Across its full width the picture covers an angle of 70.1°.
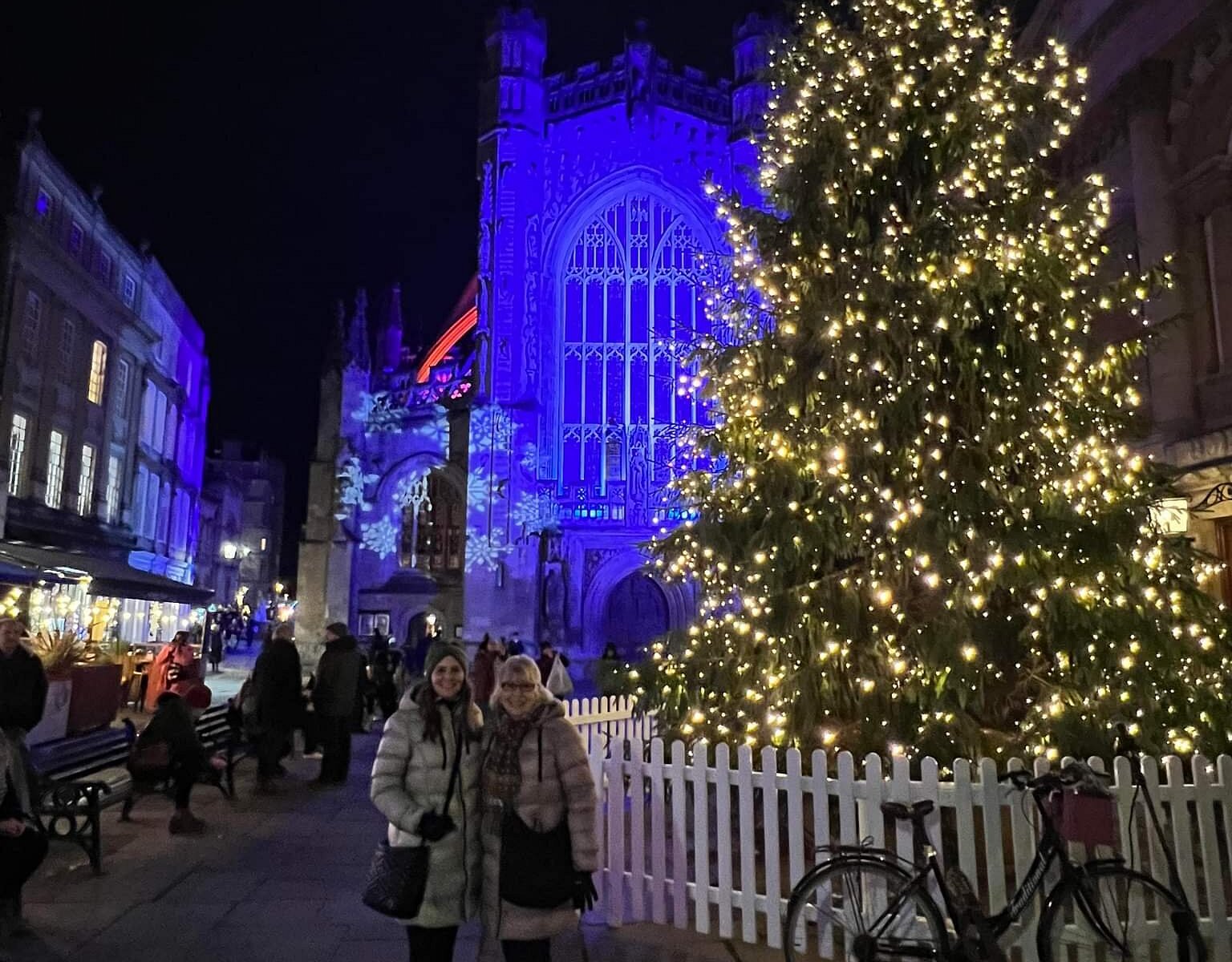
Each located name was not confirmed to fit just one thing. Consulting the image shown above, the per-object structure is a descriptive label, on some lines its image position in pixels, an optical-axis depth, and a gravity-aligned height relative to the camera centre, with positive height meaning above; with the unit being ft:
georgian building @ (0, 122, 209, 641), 63.31 +20.20
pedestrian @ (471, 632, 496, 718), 38.29 -1.79
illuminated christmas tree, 19.44 +4.35
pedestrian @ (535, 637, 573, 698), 35.65 -1.77
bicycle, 13.21 -4.21
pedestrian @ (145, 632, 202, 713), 35.94 -1.70
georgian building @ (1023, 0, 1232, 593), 34.68 +18.02
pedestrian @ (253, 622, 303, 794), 30.63 -2.26
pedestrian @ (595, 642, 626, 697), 23.77 -1.23
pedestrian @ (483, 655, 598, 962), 11.30 -2.44
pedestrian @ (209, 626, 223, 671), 78.89 -1.75
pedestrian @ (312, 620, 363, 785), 31.58 -2.36
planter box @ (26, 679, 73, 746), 32.86 -3.32
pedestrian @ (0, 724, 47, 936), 14.84 -3.80
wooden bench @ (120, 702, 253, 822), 24.70 -4.23
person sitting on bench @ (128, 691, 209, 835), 23.79 -3.40
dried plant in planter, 35.27 -0.90
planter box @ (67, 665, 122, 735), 37.01 -2.94
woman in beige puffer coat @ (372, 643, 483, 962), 11.39 -2.14
